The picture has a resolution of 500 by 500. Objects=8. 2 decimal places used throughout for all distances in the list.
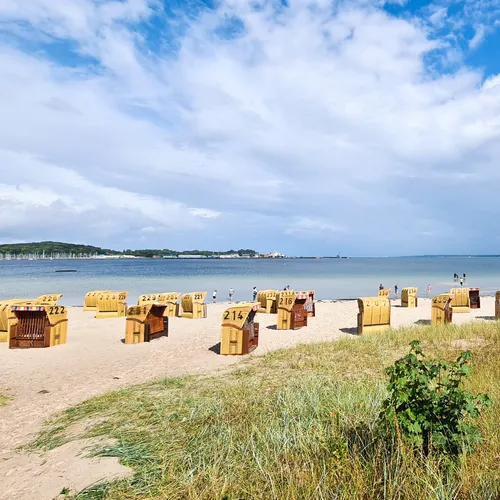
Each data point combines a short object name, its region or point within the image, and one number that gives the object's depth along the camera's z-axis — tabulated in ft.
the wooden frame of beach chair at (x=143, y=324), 44.62
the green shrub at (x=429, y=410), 10.89
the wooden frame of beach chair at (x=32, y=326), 41.57
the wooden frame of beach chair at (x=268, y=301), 72.78
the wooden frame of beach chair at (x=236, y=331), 37.52
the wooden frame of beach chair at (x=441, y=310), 52.80
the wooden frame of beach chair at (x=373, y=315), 48.70
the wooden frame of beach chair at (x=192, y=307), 67.46
